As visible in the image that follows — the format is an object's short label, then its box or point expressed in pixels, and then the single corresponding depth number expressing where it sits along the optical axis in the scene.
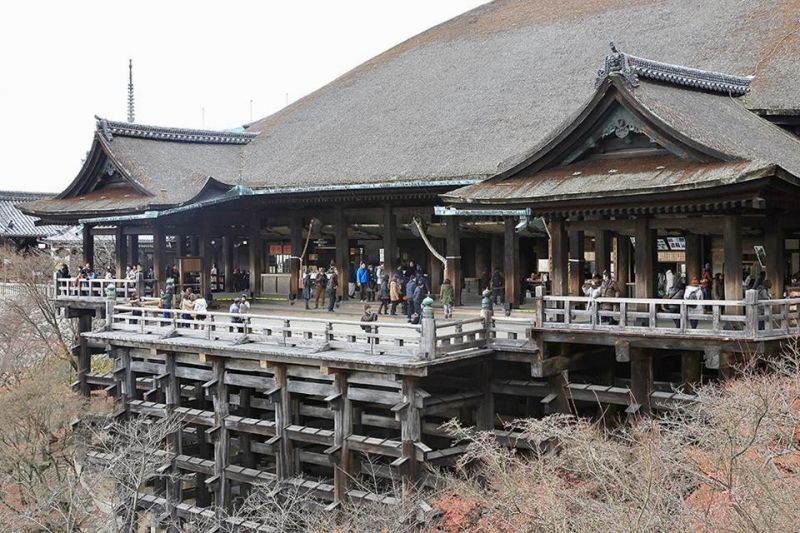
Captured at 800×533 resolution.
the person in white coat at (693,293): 20.69
